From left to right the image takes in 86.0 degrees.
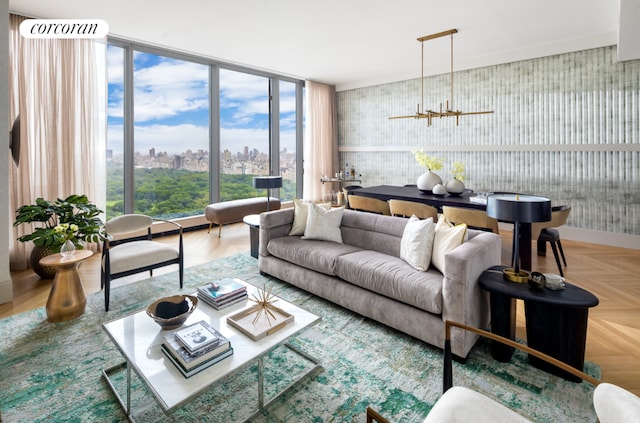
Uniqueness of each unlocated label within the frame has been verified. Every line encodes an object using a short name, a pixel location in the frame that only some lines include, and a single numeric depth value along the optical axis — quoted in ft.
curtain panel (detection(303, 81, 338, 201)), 25.57
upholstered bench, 18.29
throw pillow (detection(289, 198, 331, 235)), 12.07
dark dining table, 12.03
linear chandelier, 15.29
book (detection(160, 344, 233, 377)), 5.19
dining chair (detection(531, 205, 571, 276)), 12.37
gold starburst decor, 6.81
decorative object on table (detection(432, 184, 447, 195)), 15.01
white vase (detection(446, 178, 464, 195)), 14.85
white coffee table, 4.96
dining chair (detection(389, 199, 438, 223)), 13.67
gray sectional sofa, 7.20
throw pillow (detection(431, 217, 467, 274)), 8.15
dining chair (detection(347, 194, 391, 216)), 15.08
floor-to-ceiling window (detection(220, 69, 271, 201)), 21.18
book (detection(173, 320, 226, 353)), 5.50
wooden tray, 6.23
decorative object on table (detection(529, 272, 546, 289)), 6.89
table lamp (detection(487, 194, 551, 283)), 7.00
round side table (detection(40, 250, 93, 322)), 8.98
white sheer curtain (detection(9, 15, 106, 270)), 13.12
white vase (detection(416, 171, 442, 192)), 15.79
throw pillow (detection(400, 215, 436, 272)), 8.64
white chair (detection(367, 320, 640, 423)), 3.04
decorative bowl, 6.28
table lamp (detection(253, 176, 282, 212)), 17.12
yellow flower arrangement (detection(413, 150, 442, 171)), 15.81
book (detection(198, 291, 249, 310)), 7.23
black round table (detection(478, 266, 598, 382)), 6.44
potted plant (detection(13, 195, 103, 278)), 9.44
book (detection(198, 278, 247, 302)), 7.38
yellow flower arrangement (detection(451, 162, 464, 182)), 15.01
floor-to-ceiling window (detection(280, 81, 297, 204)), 24.71
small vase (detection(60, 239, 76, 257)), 9.26
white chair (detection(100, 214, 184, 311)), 9.66
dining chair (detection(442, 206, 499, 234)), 12.14
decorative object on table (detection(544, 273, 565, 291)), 6.83
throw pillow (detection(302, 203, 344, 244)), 11.52
